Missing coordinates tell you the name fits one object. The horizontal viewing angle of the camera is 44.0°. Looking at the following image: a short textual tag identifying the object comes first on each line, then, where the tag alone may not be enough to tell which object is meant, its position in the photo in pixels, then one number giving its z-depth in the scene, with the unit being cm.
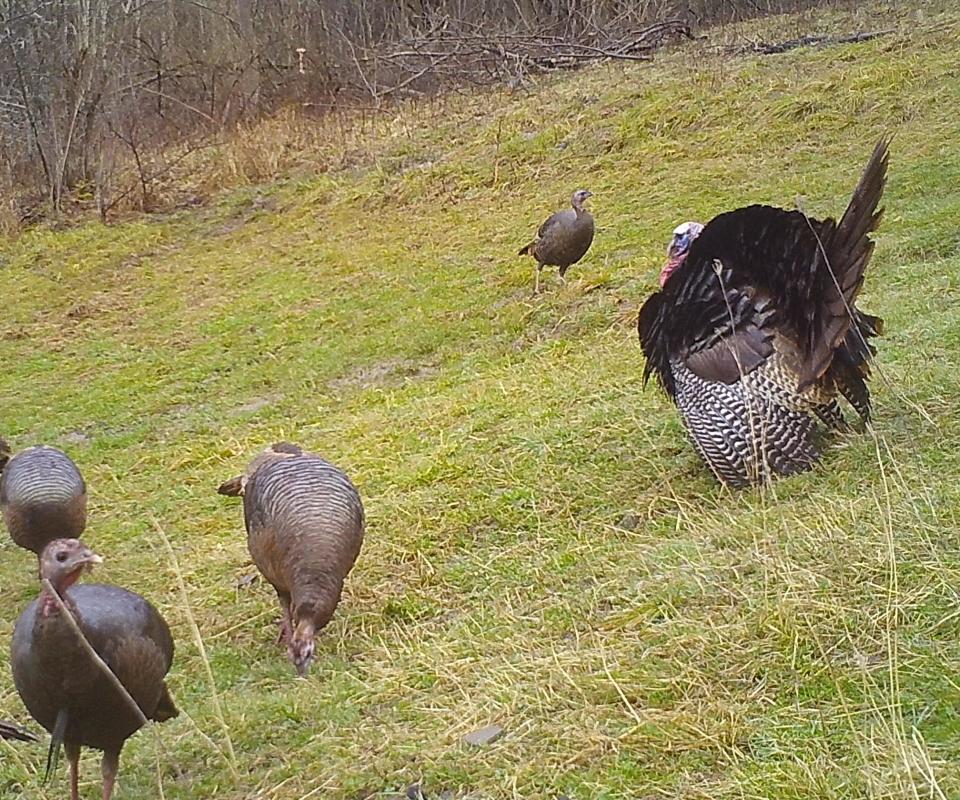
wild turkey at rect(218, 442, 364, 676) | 411
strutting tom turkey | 451
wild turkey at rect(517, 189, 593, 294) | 953
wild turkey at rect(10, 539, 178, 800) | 311
